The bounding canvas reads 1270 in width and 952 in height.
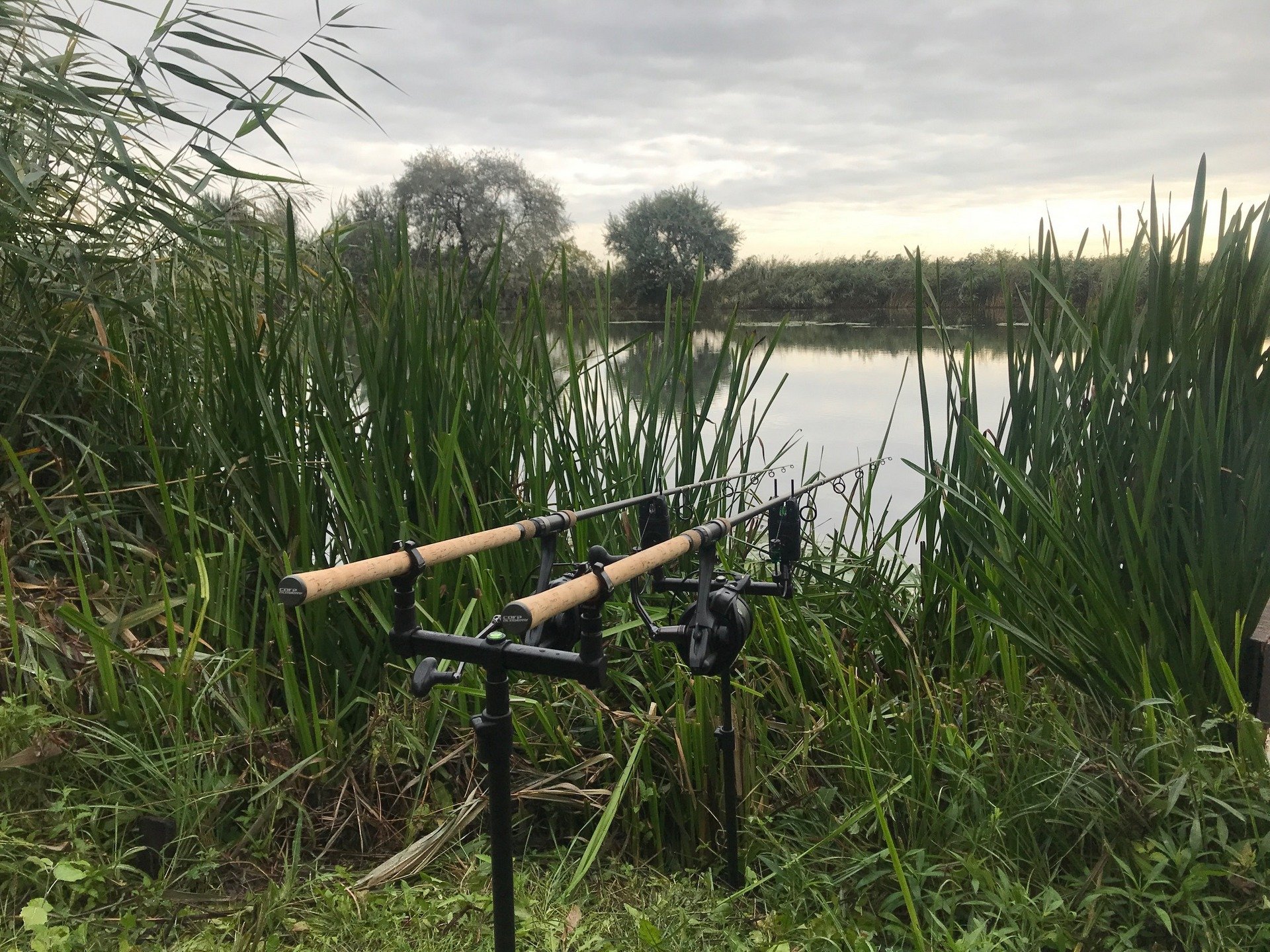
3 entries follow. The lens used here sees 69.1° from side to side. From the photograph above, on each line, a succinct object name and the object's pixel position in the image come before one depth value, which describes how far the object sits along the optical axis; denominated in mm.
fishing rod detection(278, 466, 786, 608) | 1044
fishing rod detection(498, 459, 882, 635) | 949
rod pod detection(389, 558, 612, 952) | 1105
